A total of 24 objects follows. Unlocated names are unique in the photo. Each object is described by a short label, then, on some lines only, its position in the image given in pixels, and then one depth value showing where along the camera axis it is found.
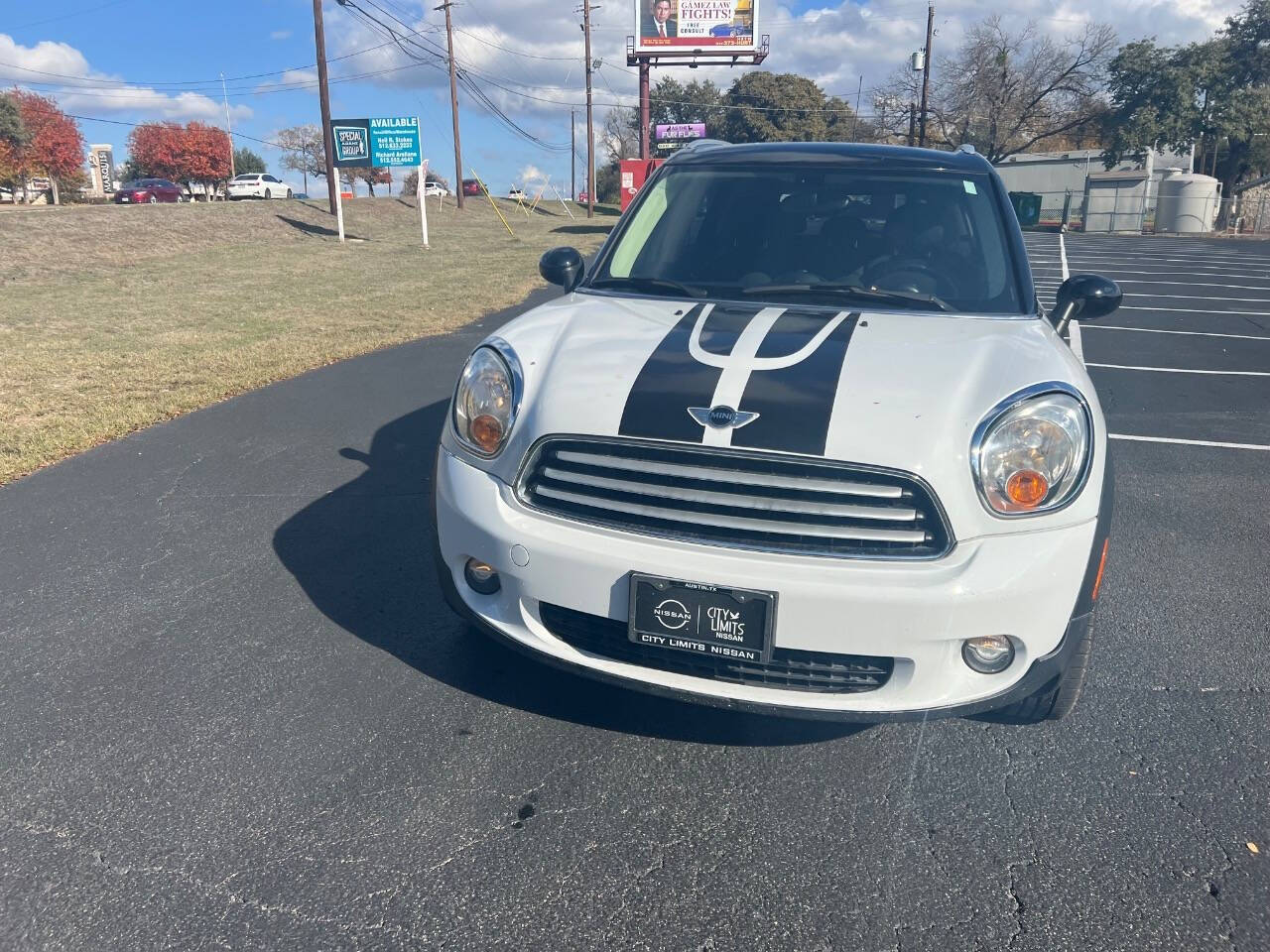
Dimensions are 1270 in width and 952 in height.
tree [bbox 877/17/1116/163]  45.03
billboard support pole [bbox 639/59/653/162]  36.28
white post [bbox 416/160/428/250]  24.36
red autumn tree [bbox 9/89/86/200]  51.25
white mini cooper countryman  2.39
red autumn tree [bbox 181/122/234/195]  67.50
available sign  25.55
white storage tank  35.94
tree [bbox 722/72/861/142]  63.41
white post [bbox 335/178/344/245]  25.30
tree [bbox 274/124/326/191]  78.69
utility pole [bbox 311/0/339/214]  26.17
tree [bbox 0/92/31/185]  45.59
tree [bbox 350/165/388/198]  71.56
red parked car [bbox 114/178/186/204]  38.94
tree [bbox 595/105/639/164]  72.69
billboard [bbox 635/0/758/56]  38.81
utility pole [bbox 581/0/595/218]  45.38
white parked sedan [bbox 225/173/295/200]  43.03
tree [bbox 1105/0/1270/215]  37.34
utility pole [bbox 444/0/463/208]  39.47
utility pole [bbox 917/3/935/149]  42.14
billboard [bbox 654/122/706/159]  51.69
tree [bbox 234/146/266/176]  76.50
